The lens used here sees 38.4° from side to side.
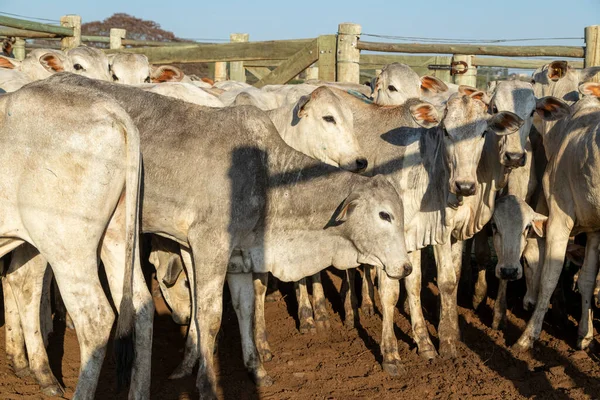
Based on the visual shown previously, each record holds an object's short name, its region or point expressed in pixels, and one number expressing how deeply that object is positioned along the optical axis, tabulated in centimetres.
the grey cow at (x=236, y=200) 582
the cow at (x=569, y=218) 705
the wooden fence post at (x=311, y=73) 1702
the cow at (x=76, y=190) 483
